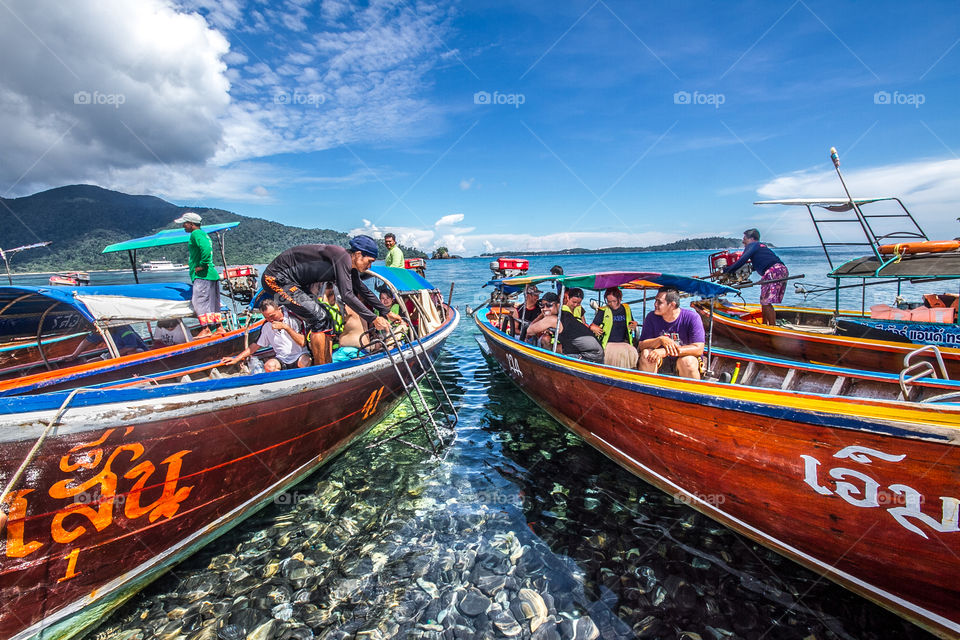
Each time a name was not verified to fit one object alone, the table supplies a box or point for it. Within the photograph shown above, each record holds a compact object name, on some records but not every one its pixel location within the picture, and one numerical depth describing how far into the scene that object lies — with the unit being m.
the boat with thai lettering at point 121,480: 2.53
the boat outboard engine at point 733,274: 8.71
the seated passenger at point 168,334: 7.47
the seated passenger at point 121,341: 6.84
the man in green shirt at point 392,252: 11.25
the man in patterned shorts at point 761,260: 8.44
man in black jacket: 5.35
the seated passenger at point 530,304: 8.89
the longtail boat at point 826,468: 2.54
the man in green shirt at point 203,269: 7.34
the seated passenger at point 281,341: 5.14
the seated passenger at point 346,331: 6.11
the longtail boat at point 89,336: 5.01
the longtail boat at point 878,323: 6.15
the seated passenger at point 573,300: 6.64
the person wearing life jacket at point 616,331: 5.88
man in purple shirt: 5.00
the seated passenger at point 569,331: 6.06
